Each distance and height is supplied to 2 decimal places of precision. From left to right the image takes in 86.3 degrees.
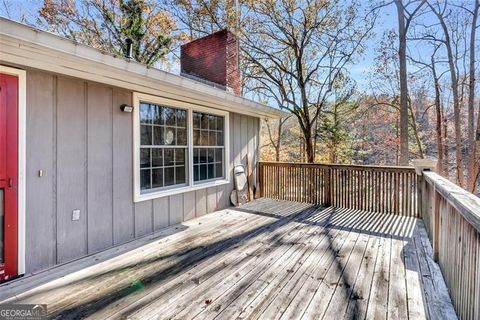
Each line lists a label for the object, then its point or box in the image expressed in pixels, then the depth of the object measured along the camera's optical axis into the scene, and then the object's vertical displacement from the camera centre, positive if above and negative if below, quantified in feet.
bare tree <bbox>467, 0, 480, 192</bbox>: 30.42 +3.73
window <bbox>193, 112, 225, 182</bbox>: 16.27 +0.78
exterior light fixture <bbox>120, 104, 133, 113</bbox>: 11.73 +2.31
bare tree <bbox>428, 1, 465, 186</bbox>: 32.58 +9.37
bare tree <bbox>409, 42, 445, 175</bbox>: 34.42 +8.19
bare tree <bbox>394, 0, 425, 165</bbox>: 28.02 +10.45
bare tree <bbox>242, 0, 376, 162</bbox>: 28.30 +13.25
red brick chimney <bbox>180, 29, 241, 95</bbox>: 20.04 +8.03
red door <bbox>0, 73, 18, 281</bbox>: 8.23 -0.54
